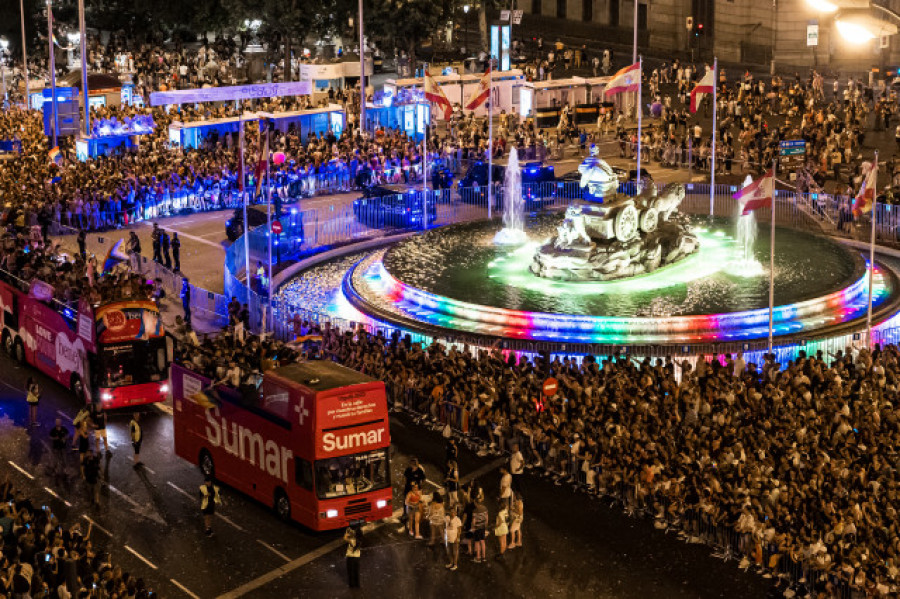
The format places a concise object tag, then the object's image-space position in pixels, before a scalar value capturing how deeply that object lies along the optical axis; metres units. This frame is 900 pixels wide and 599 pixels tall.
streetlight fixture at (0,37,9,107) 97.85
